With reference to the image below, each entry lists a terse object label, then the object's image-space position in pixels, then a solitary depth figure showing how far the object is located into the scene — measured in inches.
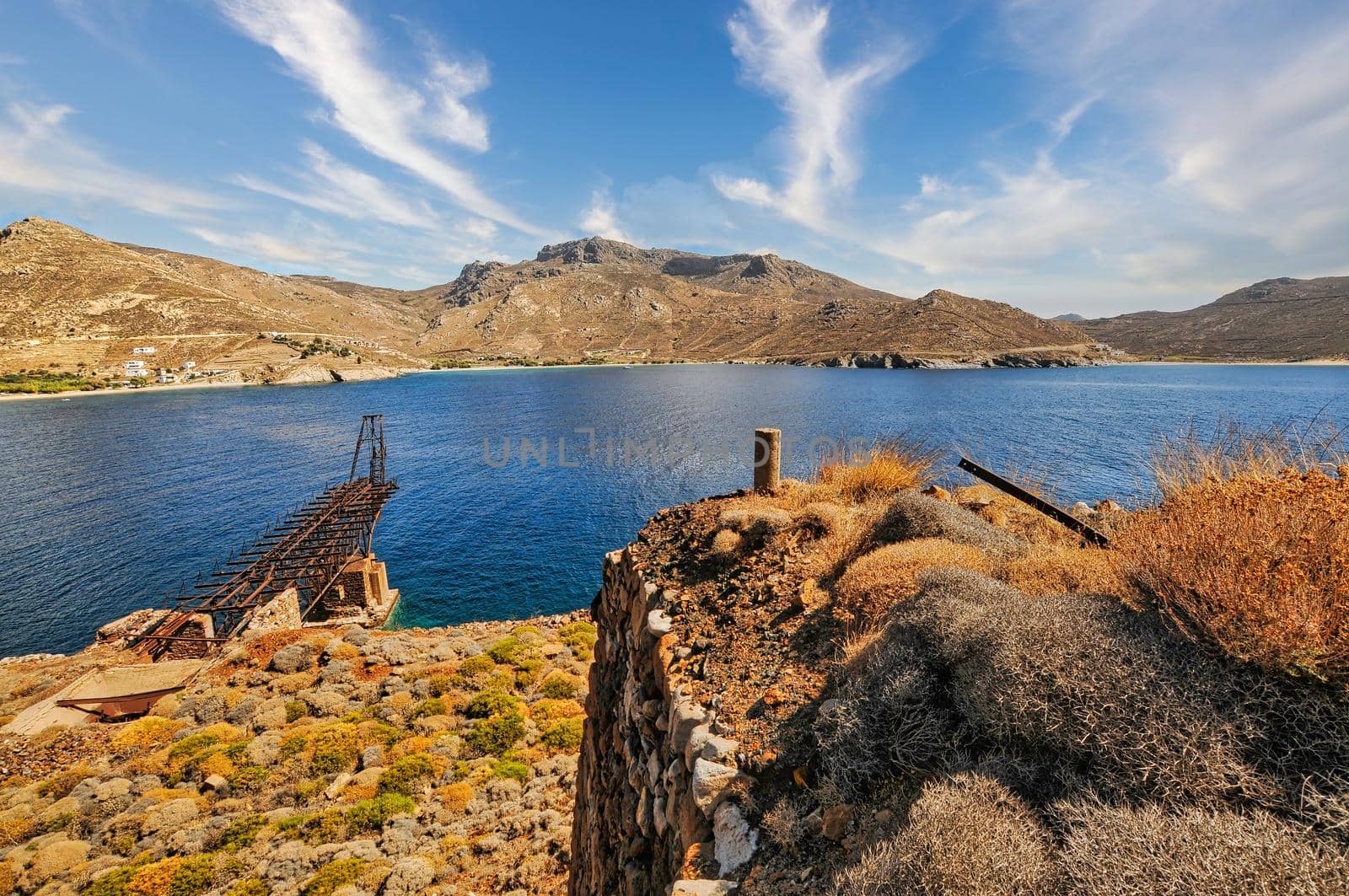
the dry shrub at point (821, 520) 286.7
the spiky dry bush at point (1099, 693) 92.2
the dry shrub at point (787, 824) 122.5
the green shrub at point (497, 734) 557.6
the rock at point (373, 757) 510.0
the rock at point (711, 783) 145.5
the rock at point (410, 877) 369.7
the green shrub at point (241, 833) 412.2
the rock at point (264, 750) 506.9
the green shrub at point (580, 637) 773.3
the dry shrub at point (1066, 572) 166.9
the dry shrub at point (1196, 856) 65.4
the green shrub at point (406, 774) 486.6
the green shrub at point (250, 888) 365.7
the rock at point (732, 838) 128.8
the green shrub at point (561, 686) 669.6
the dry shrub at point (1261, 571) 99.7
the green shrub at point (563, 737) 572.4
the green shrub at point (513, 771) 510.0
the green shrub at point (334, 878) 367.2
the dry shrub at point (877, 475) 361.4
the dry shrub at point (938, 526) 243.8
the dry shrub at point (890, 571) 198.7
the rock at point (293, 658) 669.3
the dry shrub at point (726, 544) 283.7
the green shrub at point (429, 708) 603.0
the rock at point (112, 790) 459.8
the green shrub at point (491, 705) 609.3
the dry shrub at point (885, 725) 125.0
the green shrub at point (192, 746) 512.2
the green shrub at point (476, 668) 675.4
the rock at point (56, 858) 383.6
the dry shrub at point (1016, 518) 285.5
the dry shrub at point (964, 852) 78.7
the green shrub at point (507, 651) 725.3
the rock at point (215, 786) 474.3
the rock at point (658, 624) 233.3
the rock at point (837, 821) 118.9
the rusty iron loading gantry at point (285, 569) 741.9
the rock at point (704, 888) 121.0
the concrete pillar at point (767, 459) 363.9
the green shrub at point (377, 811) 438.6
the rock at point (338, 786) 476.4
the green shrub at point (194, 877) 369.4
